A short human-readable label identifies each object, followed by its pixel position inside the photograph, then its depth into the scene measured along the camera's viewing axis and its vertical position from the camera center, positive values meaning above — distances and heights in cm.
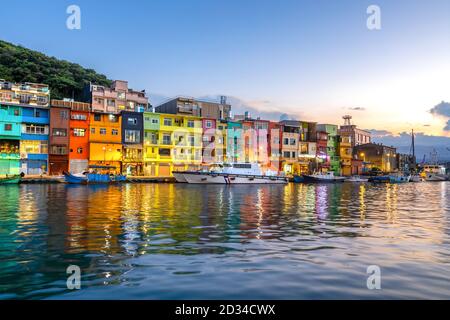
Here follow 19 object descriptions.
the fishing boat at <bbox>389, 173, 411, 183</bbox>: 9675 -357
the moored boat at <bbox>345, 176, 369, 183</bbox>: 9331 -365
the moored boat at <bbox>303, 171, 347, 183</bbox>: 7844 -285
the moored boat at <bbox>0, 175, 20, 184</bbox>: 5338 -226
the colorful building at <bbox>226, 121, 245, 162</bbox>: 8456 +505
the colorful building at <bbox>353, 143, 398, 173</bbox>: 12244 +306
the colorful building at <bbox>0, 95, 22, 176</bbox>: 6381 +459
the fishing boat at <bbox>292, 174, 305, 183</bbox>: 7884 -307
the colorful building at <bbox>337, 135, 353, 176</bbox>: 10994 +306
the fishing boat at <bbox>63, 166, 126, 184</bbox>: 5669 -215
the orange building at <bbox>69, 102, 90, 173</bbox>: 6762 +440
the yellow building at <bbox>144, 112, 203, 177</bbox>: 7569 +433
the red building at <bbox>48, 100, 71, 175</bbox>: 6619 +444
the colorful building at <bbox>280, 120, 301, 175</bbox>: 9325 +438
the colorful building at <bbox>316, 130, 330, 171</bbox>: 10169 +362
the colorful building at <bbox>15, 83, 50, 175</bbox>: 6525 +443
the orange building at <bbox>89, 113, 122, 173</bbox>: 6925 +451
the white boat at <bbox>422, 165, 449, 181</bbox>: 12902 -310
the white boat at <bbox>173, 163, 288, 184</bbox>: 6438 -190
